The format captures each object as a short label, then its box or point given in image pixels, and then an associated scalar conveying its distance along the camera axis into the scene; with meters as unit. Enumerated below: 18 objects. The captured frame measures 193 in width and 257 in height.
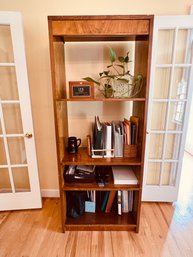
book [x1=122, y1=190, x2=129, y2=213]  1.65
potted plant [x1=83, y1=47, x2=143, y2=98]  1.29
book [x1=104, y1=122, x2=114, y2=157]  1.42
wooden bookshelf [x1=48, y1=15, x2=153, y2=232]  1.12
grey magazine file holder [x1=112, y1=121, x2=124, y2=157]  1.42
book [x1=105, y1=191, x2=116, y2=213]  1.65
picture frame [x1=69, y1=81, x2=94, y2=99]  1.26
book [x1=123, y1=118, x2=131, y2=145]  1.41
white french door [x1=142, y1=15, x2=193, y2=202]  1.55
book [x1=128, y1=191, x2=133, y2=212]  1.66
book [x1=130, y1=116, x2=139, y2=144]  1.40
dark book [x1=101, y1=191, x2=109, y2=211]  1.68
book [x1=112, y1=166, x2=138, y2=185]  1.48
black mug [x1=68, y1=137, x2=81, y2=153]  1.57
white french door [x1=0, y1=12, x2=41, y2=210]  1.44
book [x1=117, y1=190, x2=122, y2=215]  1.64
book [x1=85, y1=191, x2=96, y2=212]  1.68
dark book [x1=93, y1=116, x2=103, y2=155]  1.42
